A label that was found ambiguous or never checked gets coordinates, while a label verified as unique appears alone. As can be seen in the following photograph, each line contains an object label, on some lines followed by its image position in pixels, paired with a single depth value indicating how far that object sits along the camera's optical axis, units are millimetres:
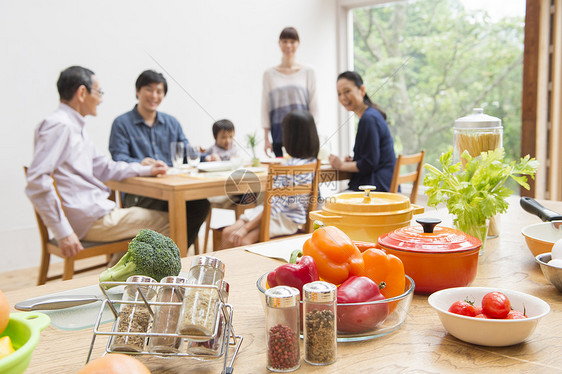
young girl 2738
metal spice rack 644
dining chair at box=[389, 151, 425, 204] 2838
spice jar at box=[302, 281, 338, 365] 661
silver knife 889
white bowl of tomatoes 708
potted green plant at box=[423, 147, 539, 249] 1172
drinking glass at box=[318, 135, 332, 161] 3180
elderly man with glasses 2525
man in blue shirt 3395
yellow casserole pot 1136
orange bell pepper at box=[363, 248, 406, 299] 805
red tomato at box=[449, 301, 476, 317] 758
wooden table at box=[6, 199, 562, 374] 681
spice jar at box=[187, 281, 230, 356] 670
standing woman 4332
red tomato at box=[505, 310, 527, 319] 732
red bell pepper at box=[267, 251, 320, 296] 758
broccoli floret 902
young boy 3832
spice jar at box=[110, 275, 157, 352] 688
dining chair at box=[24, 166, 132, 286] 2631
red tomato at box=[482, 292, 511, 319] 734
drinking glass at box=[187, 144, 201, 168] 3168
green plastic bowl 512
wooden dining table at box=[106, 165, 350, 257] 2639
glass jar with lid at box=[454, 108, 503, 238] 1412
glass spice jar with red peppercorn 658
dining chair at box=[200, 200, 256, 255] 3768
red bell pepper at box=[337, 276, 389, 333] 734
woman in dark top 2922
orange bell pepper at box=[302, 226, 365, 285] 793
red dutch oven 927
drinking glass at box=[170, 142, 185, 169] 3127
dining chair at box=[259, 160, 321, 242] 2615
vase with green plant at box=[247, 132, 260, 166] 3260
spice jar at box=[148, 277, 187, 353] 670
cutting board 856
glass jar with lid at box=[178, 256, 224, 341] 641
